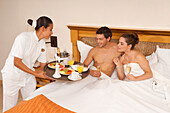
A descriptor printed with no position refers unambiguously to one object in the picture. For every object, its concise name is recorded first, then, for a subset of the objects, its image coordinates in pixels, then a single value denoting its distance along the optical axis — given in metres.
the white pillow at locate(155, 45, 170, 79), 2.45
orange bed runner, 1.72
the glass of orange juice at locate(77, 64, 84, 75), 2.30
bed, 1.84
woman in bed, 2.41
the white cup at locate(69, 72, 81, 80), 2.14
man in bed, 2.66
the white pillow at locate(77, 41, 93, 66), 2.96
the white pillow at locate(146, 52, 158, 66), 2.52
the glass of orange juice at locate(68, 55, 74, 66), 2.54
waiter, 2.31
